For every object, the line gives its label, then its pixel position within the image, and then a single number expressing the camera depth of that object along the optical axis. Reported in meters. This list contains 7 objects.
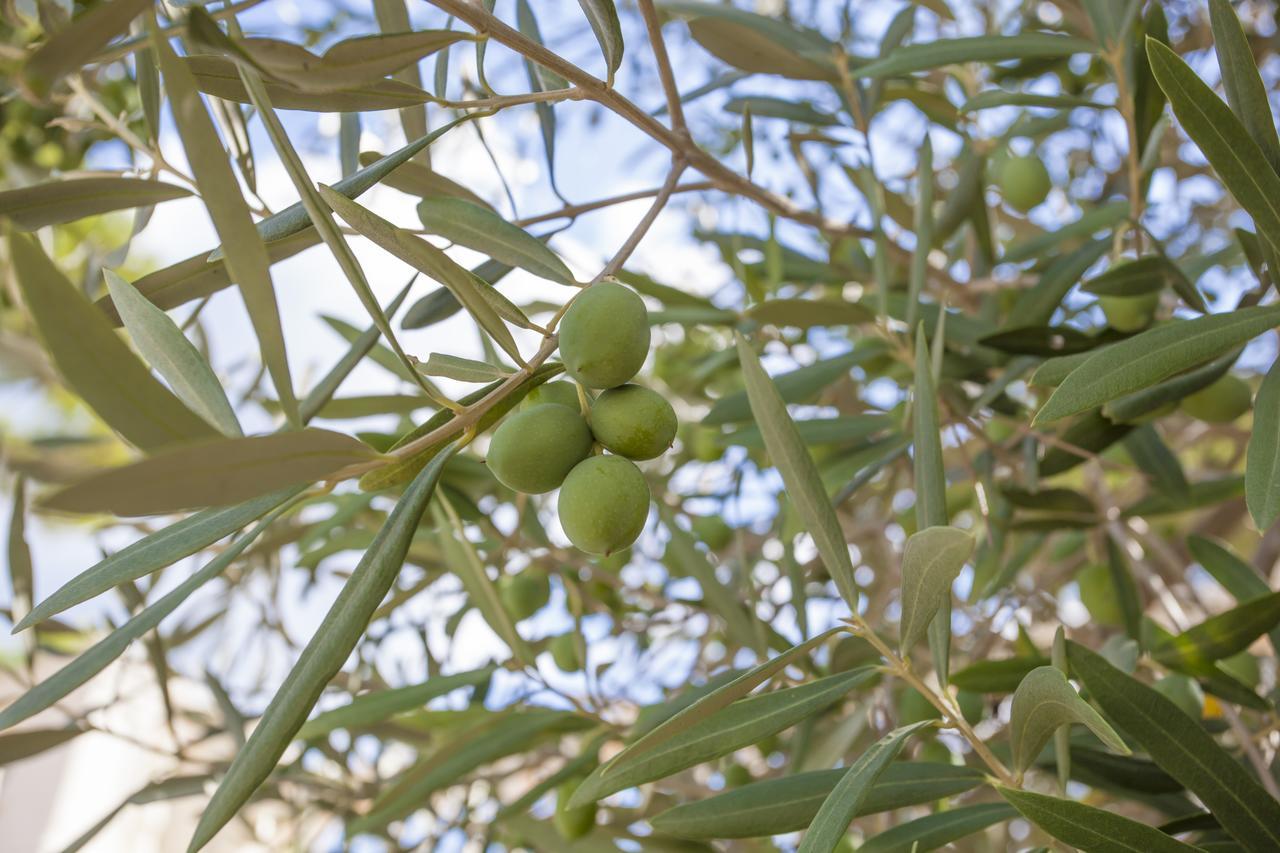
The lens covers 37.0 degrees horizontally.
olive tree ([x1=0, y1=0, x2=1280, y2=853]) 0.35
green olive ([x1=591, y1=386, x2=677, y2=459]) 0.36
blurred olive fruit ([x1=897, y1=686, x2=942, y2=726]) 0.54
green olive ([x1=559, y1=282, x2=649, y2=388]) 0.36
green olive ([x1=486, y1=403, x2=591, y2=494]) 0.36
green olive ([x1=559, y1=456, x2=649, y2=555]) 0.36
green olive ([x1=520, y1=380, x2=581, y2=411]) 0.39
